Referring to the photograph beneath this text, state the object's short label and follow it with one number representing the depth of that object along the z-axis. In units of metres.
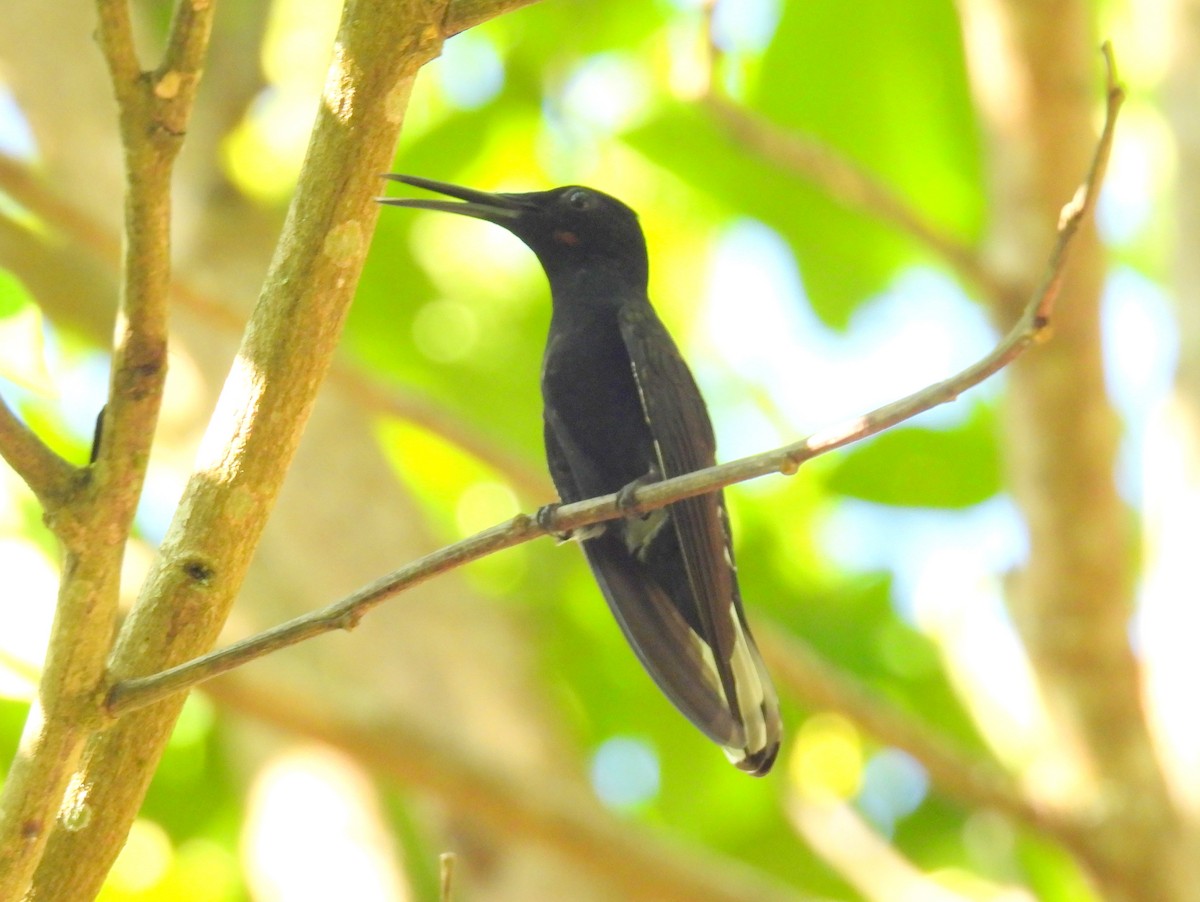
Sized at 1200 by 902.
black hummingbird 5.66
